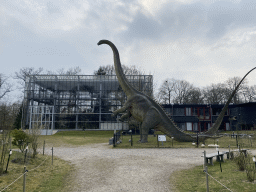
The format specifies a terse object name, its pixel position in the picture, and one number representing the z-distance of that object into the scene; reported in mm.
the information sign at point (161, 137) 14009
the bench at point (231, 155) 8843
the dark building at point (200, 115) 38944
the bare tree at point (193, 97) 50156
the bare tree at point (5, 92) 35694
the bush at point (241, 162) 6754
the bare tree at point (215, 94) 49062
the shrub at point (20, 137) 10091
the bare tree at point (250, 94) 46625
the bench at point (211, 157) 8020
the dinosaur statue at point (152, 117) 15711
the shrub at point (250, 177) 5465
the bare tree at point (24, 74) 41000
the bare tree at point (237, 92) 46284
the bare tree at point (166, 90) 48034
